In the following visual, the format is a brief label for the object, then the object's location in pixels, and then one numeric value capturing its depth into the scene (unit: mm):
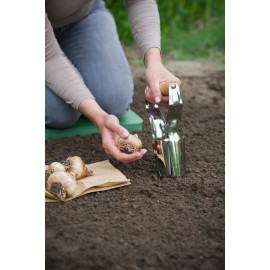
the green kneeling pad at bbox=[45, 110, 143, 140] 2139
